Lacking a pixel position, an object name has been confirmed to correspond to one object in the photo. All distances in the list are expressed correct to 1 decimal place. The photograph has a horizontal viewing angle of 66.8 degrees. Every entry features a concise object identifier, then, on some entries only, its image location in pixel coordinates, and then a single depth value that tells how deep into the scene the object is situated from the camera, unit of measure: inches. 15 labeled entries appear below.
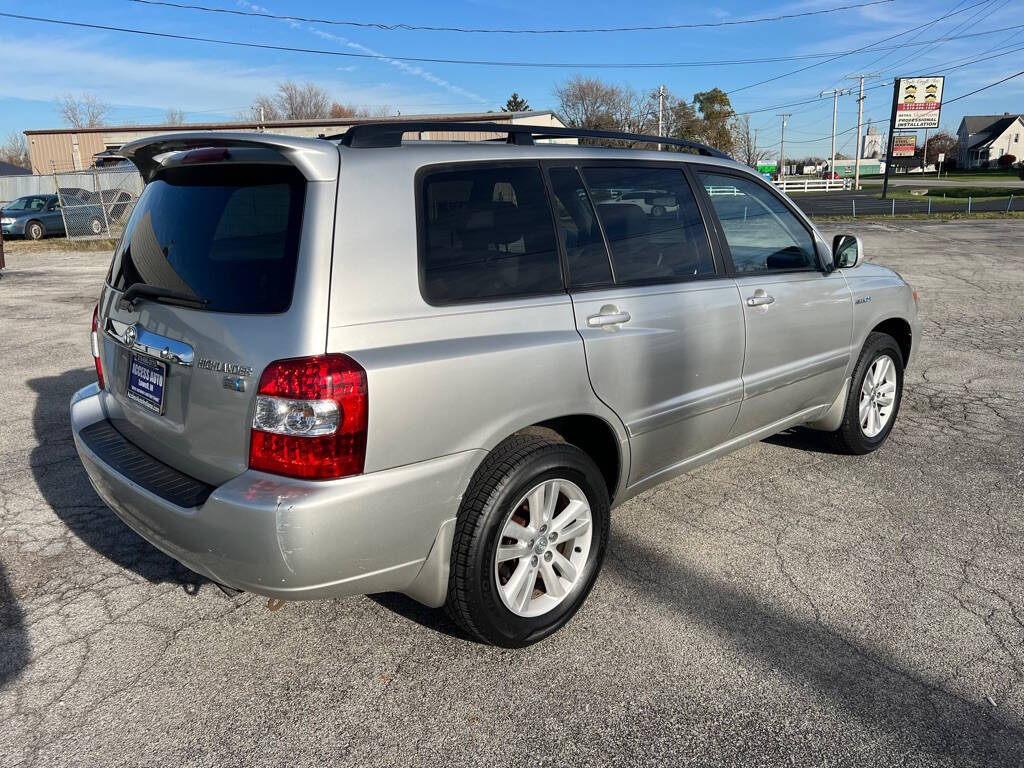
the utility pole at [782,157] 3971.5
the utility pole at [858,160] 2504.9
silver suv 93.4
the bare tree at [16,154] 3863.2
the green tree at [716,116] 2768.2
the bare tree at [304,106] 2878.9
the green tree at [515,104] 3299.7
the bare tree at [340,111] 2783.0
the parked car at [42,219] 954.7
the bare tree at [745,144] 2982.3
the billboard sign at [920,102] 2050.9
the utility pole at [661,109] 2300.7
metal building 1690.5
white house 4111.7
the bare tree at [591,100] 2529.5
